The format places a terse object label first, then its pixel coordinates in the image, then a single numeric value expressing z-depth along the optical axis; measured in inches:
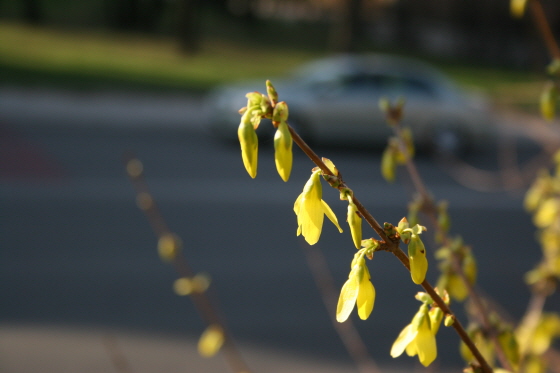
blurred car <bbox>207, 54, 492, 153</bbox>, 454.0
